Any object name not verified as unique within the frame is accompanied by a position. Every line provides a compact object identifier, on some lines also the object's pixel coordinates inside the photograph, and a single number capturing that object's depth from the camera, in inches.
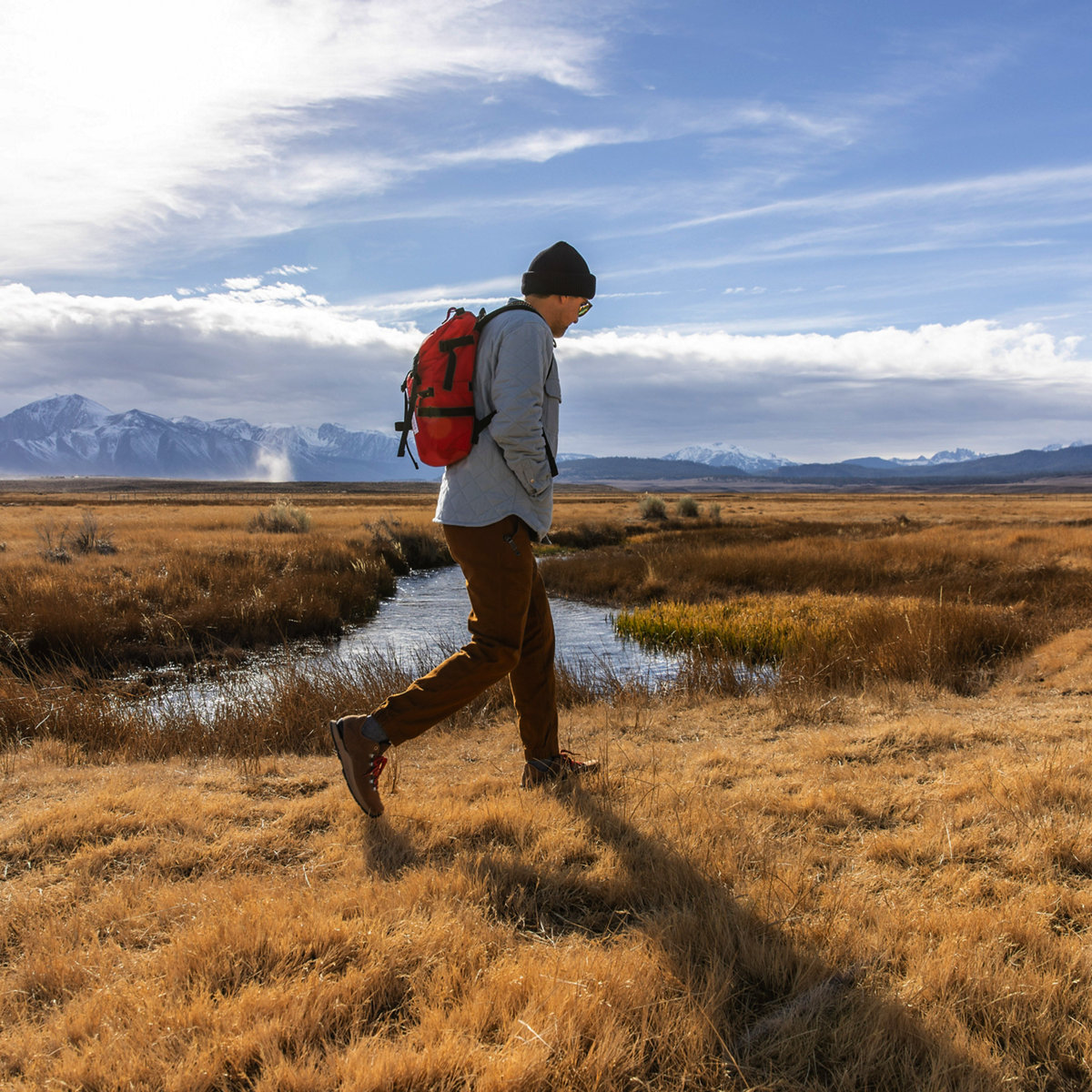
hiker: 122.0
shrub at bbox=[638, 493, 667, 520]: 1566.2
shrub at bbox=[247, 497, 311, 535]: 1024.9
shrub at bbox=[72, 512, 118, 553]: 718.5
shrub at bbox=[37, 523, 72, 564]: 641.0
